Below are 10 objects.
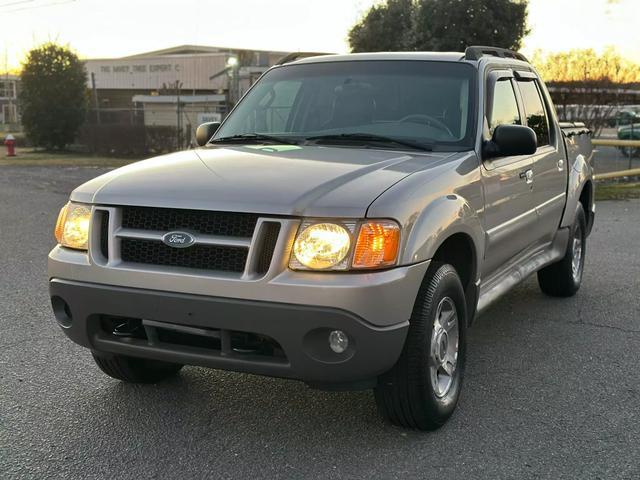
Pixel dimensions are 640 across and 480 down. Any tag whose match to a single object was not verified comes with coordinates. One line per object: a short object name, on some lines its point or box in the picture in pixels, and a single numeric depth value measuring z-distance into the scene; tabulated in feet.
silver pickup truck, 10.54
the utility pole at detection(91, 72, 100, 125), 95.23
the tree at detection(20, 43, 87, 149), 95.50
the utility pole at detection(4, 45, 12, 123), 222.69
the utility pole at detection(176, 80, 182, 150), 81.61
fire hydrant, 88.34
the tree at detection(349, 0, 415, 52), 113.60
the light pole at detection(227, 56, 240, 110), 75.31
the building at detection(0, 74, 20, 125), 219.65
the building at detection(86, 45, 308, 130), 104.99
